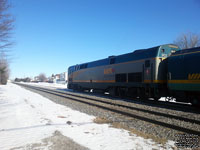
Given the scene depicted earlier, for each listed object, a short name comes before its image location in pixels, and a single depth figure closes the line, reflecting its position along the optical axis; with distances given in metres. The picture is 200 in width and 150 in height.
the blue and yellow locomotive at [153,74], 9.44
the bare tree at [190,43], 37.25
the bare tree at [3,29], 10.78
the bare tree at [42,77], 143.68
